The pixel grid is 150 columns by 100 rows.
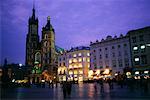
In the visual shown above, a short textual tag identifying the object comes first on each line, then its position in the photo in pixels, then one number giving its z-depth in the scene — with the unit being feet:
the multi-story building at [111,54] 131.86
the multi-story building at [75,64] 176.17
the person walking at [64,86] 38.75
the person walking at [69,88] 40.17
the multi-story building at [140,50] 114.97
